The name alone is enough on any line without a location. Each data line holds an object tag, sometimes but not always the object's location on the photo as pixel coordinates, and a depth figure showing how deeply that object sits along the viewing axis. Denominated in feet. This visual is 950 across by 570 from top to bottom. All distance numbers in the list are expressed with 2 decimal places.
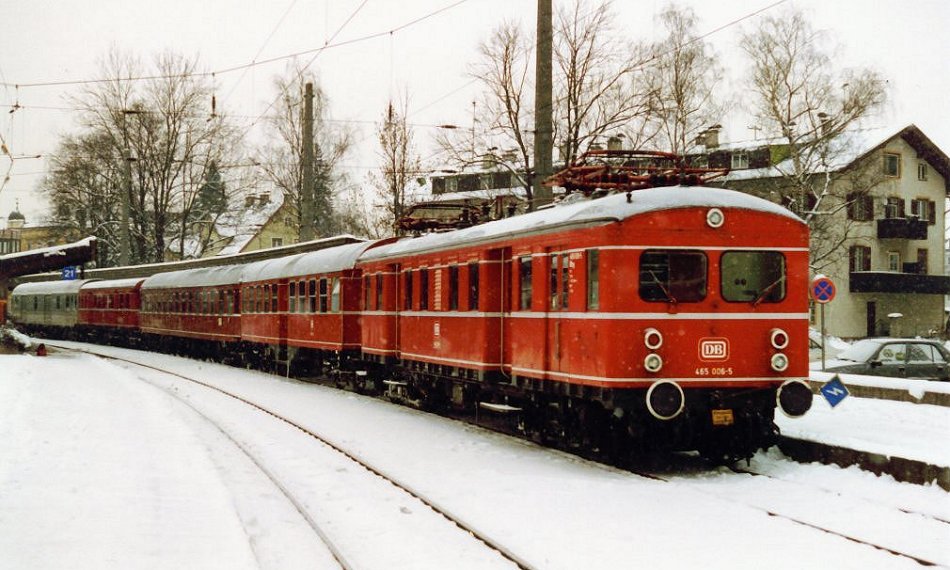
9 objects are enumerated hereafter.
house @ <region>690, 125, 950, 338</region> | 165.27
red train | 35.24
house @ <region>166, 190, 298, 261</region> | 275.59
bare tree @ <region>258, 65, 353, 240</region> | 159.74
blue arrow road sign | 41.09
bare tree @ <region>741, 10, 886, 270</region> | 119.34
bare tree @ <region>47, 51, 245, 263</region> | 174.40
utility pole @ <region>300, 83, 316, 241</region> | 105.40
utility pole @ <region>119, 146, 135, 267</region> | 140.36
